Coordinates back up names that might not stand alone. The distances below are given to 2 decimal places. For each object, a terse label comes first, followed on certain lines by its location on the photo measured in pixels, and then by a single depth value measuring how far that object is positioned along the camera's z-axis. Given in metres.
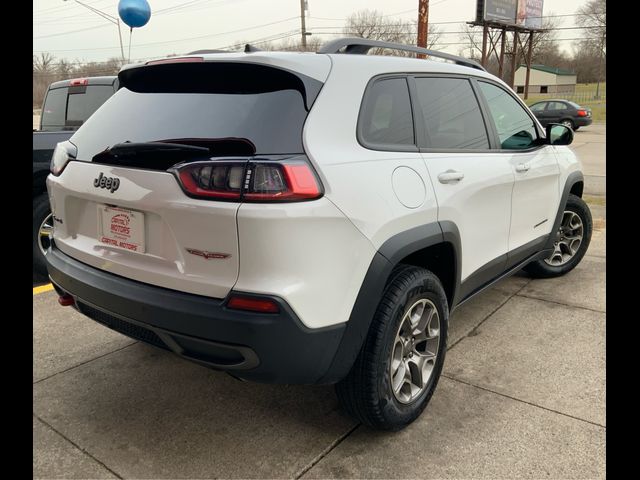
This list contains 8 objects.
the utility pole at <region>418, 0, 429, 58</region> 14.88
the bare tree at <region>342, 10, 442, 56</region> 58.53
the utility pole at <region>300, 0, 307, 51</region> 37.50
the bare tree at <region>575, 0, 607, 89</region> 61.94
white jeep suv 1.99
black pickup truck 4.71
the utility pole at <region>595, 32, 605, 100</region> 55.08
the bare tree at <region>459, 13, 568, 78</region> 61.28
